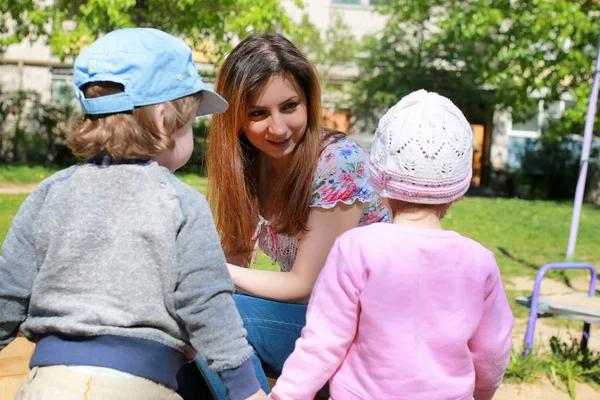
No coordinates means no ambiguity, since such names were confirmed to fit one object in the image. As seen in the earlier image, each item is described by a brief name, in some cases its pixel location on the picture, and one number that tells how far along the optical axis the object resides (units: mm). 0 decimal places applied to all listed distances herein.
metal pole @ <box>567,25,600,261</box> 5352
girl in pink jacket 1767
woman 2346
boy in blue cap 1589
